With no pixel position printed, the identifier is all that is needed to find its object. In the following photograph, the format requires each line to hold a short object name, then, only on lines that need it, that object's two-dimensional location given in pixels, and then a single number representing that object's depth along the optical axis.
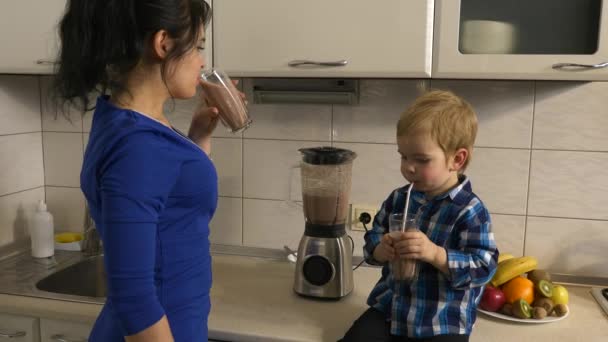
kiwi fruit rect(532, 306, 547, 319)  1.34
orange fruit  1.38
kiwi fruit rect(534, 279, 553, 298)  1.40
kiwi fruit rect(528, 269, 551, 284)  1.46
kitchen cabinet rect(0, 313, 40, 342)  1.40
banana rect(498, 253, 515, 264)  1.53
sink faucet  1.84
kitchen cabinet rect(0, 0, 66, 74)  1.53
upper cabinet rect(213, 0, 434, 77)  1.30
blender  1.43
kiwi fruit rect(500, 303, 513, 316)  1.37
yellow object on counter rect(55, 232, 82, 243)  1.91
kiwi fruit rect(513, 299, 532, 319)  1.34
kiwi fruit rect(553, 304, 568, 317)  1.38
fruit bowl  1.33
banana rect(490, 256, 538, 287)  1.43
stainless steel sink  1.69
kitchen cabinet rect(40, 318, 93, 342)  1.36
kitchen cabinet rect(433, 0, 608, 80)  1.25
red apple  1.38
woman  0.79
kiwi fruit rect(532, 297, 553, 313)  1.38
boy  1.11
